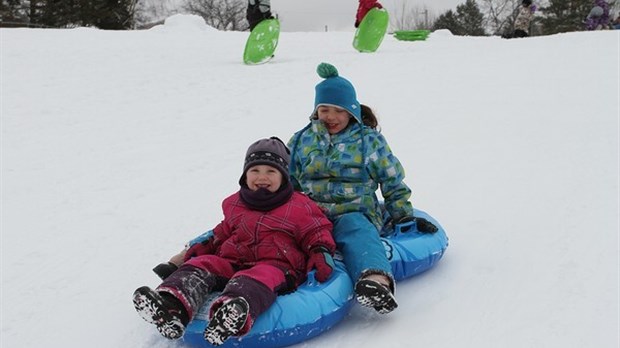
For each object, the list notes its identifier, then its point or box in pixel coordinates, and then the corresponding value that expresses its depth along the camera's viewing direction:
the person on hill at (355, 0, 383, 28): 9.61
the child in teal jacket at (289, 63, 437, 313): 2.73
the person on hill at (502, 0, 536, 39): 12.59
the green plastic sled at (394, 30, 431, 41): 12.36
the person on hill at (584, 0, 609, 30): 14.34
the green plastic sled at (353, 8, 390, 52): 9.37
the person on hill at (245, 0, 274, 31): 9.12
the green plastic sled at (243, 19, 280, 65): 8.48
